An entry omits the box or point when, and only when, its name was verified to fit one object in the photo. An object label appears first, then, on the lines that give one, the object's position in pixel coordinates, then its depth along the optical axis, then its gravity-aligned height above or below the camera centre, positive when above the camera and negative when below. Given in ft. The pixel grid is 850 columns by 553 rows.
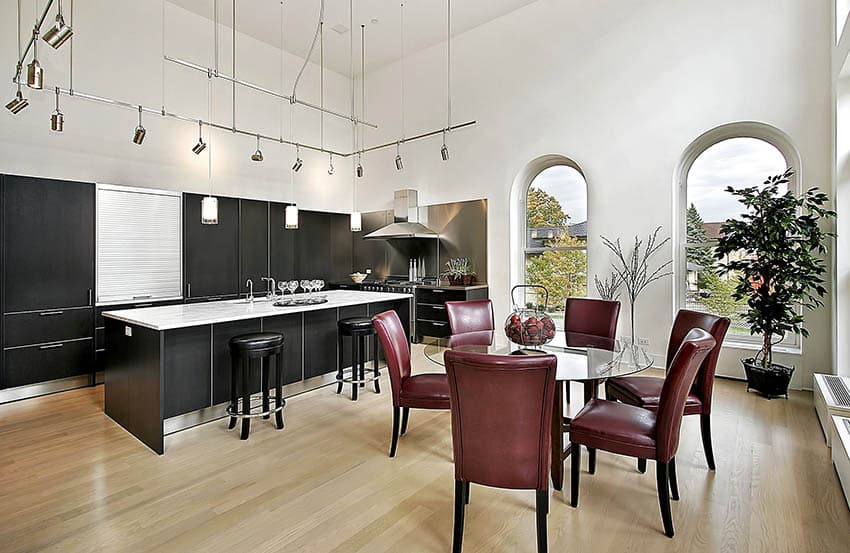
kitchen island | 10.07 -2.19
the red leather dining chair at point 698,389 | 8.60 -2.39
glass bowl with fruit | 8.92 -1.09
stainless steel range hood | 22.15 +2.84
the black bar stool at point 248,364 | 10.64 -2.33
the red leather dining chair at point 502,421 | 5.88 -2.06
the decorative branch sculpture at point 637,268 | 16.40 +0.26
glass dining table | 7.60 -1.68
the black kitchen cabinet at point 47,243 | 13.39 +0.97
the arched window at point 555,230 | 19.04 +2.05
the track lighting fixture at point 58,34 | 6.82 +3.80
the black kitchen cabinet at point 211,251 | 17.63 +0.96
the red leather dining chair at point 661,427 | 6.69 -2.50
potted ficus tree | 12.37 +0.35
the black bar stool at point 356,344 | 13.64 -2.26
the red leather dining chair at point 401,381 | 9.23 -2.38
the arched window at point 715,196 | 14.93 +2.90
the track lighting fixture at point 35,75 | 7.88 +3.64
